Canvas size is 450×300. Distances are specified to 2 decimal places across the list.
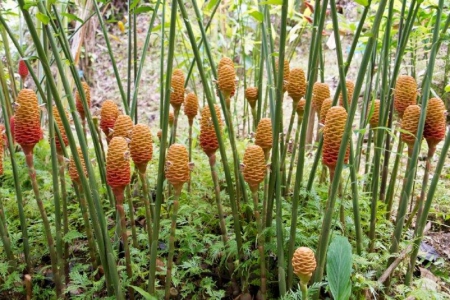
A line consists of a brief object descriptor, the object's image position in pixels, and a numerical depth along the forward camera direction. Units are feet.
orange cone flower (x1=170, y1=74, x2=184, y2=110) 5.01
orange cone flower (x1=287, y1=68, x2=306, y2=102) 4.69
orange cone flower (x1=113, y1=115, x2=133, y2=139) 4.04
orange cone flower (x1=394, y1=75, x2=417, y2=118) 4.60
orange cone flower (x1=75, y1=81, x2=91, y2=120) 5.12
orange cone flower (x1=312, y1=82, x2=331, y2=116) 5.21
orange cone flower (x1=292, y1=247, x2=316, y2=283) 3.20
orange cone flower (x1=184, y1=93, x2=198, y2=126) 5.15
